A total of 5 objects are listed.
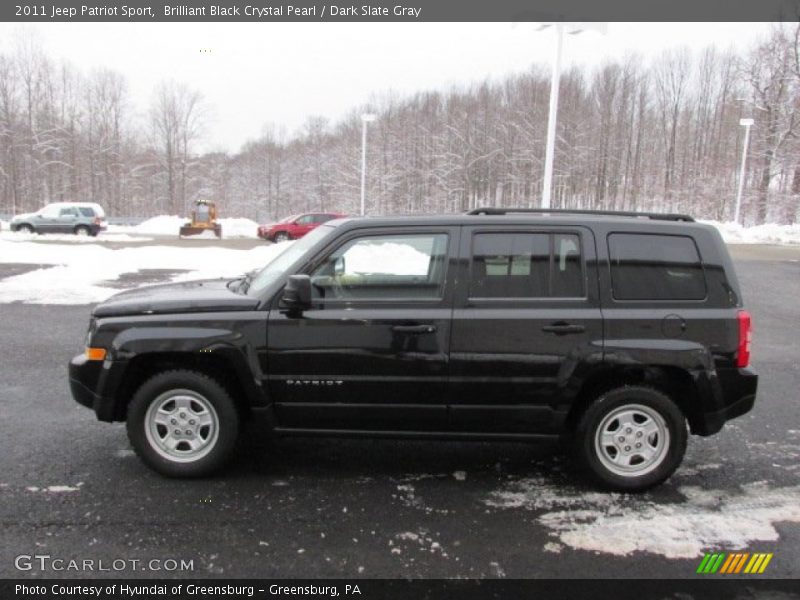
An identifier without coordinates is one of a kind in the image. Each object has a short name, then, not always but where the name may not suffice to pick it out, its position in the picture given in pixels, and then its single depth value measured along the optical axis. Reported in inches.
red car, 1183.6
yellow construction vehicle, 1322.6
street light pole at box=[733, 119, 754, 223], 1511.8
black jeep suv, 149.4
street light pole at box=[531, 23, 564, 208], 633.0
